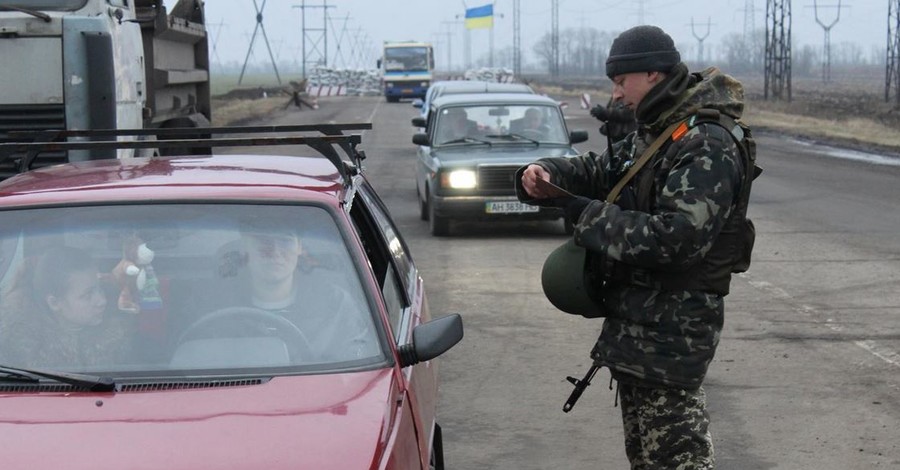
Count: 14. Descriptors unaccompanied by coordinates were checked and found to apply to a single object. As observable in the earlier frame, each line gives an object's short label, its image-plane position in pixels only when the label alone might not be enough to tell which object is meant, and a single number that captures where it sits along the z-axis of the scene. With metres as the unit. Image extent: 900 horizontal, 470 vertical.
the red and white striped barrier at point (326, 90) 80.25
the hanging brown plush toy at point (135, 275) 4.14
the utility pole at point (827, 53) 113.45
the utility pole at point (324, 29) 94.75
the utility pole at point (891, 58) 58.97
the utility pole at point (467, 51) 179.98
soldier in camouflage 3.93
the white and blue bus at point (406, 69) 66.25
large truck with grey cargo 9.97
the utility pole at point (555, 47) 122.78
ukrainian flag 91.69
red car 3.69
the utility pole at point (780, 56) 60.91
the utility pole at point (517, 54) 126.06
